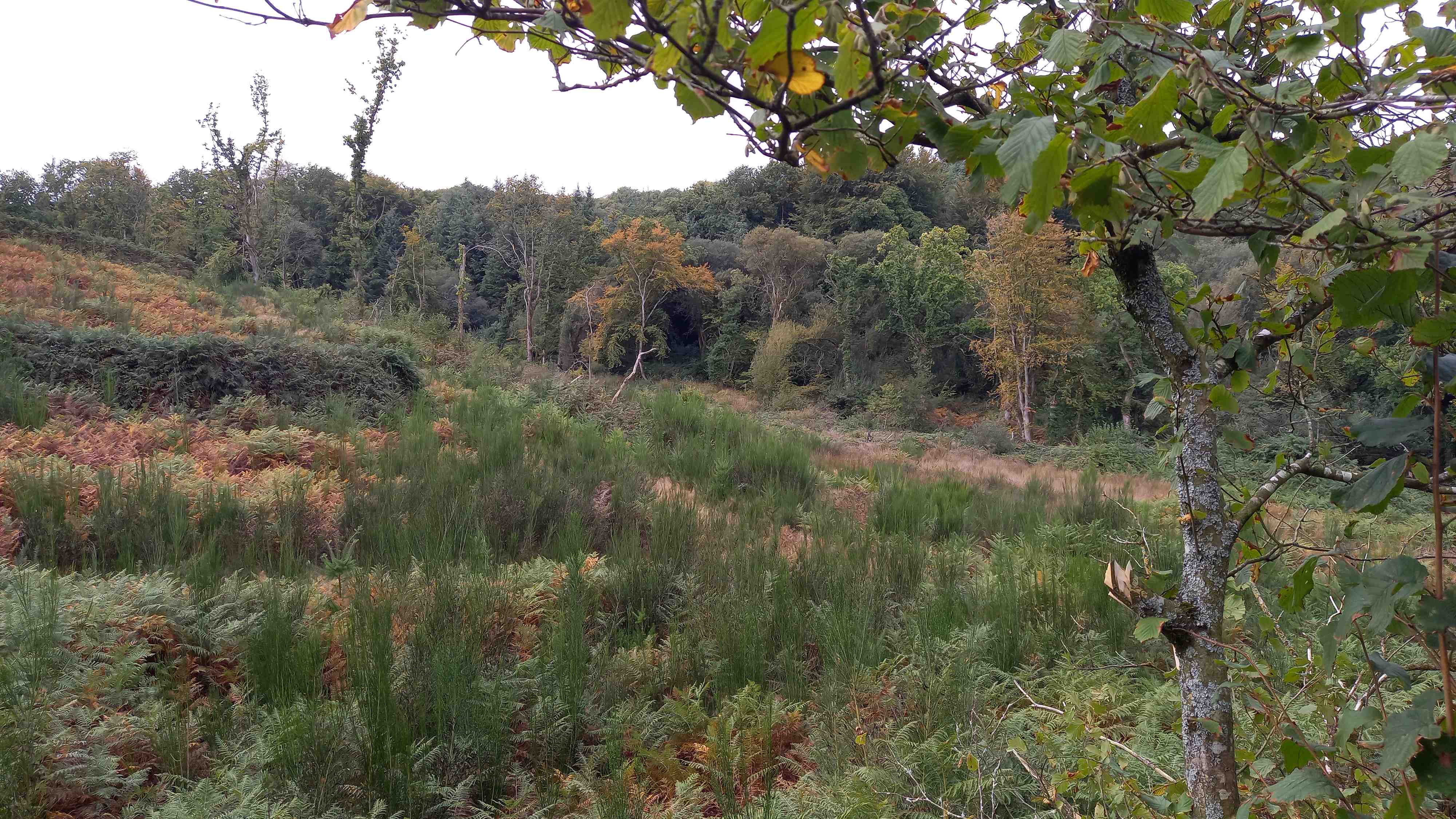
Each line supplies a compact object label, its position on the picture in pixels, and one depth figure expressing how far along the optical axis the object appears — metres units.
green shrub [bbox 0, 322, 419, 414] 6.77
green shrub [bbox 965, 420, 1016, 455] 20.89
